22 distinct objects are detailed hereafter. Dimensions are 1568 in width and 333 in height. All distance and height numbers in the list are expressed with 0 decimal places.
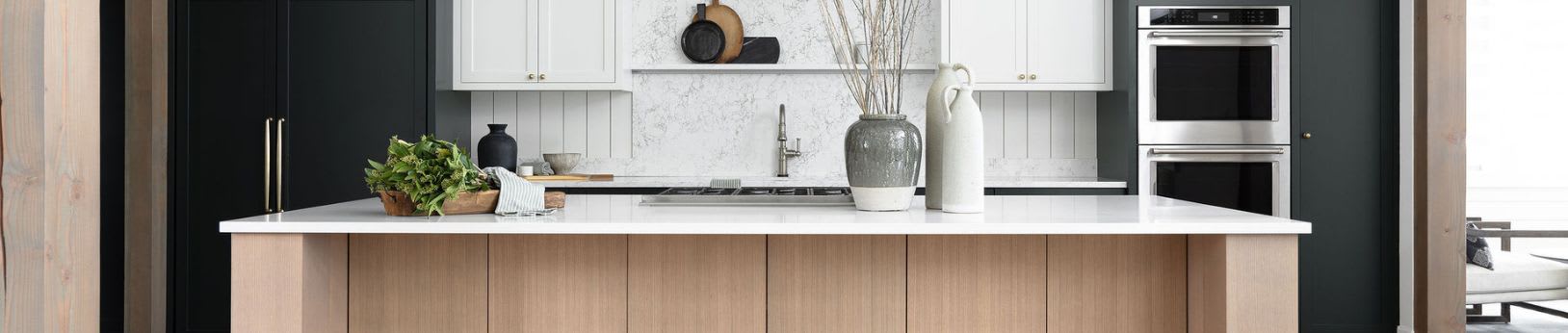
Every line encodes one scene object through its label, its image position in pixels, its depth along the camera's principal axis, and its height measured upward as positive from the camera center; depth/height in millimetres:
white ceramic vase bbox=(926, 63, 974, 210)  1787 +77
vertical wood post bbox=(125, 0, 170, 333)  3398 -8
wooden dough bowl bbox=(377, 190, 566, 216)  1664 -69
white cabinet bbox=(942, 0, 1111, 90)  3766 +500
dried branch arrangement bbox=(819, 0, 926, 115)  1728 +225
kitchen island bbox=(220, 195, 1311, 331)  1828 -224
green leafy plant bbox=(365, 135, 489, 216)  1639 -13
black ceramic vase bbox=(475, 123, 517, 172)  3834 +68
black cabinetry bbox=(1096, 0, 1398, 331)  3541 +54
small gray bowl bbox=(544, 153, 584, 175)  3984 +14
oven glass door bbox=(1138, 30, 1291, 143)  3557 +307
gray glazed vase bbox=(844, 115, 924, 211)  1776 +11
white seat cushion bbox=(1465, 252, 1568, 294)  3525 -410
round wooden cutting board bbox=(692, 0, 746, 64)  4082 +615
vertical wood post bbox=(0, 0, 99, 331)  1598 +8
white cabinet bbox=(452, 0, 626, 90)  3785 +490
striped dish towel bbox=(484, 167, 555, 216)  1716 -59
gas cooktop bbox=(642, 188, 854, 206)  1915 -66
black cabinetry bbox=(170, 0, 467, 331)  3496 +219
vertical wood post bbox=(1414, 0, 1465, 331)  3318 +14
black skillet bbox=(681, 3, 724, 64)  4055 +549
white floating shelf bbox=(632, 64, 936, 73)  3998 +419
